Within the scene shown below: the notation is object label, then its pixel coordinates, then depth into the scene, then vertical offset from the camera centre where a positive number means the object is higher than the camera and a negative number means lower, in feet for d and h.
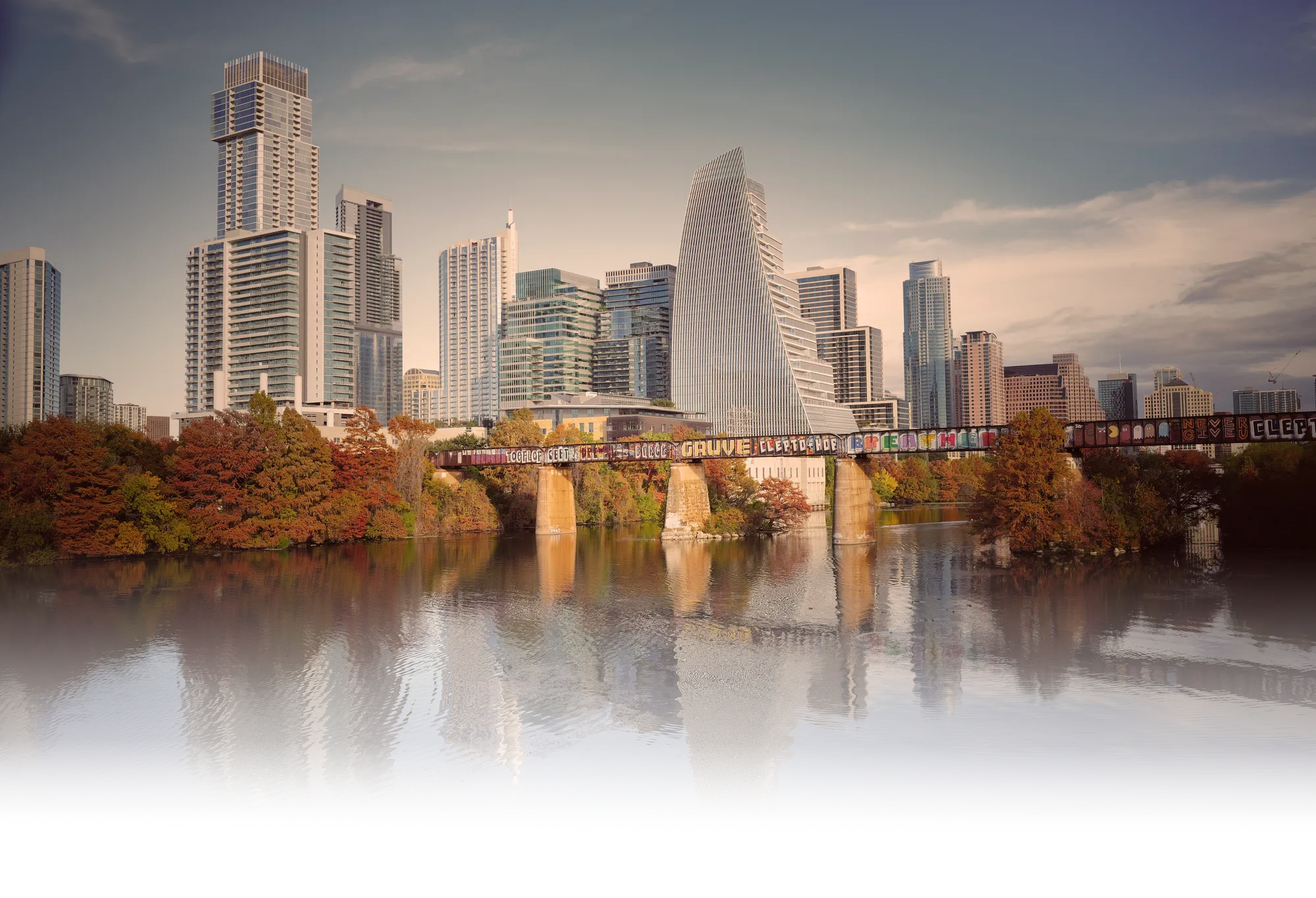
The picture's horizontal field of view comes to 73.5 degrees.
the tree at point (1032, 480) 194.39 -2.70
